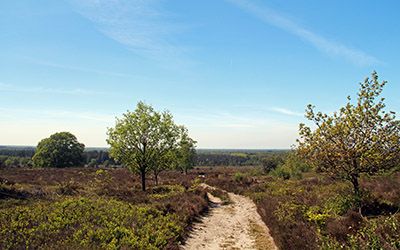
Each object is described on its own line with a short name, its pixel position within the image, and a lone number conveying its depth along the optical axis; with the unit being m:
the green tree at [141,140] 27.47
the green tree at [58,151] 71.50
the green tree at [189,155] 57.94
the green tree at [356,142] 13.67
